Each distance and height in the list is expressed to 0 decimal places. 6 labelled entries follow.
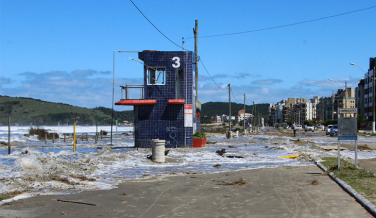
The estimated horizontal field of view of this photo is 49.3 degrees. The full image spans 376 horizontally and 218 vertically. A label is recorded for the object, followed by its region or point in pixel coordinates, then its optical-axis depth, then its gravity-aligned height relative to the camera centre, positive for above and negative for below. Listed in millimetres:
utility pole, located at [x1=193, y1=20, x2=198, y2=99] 35703 +8077
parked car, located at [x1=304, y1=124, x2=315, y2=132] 89312 -1213
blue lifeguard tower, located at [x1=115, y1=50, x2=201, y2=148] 30297 +1494
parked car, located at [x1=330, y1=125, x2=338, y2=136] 59881 -1244
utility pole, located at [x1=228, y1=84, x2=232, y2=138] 70219 +5206
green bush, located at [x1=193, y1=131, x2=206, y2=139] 31905 -1023
